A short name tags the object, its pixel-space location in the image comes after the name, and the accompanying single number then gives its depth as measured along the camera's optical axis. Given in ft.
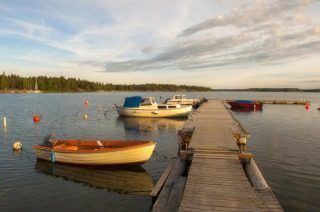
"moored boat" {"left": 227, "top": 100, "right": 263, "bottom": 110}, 184.03
